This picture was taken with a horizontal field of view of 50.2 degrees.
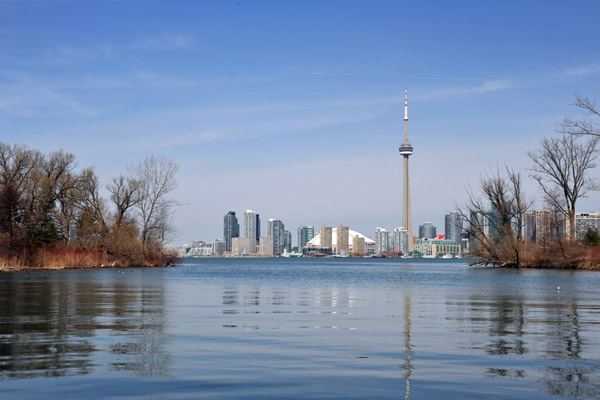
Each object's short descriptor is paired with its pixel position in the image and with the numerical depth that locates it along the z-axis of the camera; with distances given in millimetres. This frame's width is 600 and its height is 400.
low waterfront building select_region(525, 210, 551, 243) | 87544
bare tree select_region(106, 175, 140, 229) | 95375
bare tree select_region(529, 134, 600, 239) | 84438
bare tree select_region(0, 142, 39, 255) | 72125
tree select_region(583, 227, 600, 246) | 86969
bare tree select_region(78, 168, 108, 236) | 91688
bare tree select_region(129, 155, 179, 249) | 96250
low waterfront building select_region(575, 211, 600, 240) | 88625
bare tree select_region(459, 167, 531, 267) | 91125
